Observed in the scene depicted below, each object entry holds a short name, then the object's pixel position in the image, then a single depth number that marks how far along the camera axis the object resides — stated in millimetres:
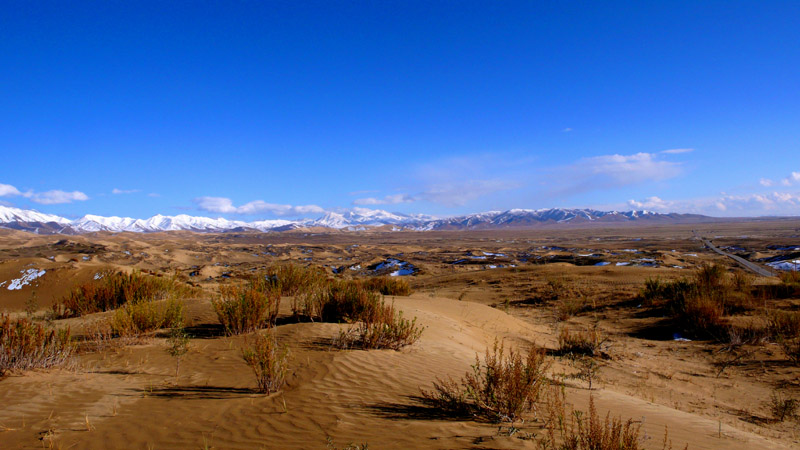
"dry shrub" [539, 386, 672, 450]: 2625
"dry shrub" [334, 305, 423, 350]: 6090
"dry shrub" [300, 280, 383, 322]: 7574
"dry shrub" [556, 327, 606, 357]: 8016
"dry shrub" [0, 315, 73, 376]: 4844
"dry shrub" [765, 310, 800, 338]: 8273
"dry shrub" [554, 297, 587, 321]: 12802
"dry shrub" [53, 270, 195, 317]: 9758
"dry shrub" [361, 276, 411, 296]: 14891
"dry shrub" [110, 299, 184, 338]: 6414
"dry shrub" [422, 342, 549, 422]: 3627
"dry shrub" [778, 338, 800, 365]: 7085
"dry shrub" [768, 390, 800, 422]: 4922
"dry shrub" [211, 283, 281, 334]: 6738
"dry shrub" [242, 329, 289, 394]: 4211
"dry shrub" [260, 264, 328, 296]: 11227
